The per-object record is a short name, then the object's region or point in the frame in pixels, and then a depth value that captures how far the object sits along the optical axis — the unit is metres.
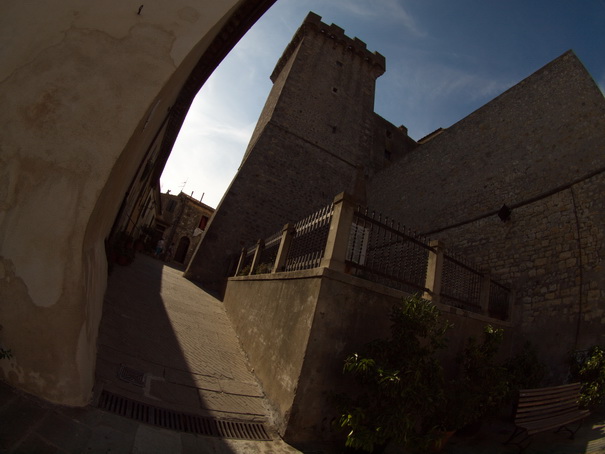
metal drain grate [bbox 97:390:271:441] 2.71
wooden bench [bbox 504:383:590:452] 3.54
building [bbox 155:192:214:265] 26.58
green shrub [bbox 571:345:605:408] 4.36
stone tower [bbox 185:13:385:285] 12.77
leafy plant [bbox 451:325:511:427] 3.63
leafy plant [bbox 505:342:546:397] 4.89
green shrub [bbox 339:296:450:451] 2.81
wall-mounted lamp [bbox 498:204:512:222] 8.62
